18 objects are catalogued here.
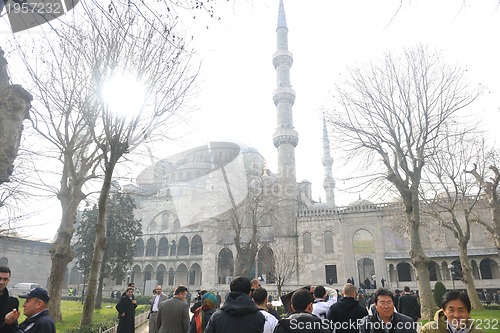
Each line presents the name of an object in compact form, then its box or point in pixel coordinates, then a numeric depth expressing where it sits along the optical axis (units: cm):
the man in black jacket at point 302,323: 303
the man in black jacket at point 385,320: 334
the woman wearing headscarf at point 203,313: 516
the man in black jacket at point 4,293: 399
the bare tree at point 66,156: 1070
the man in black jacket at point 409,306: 810
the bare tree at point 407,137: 1231
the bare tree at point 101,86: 948
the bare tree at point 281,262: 2672
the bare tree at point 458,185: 1552
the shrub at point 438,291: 1711
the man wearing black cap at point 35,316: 322
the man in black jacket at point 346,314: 441
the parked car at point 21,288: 3014
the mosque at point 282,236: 2939
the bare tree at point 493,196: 1394
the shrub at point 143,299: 2861
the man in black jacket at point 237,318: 330
